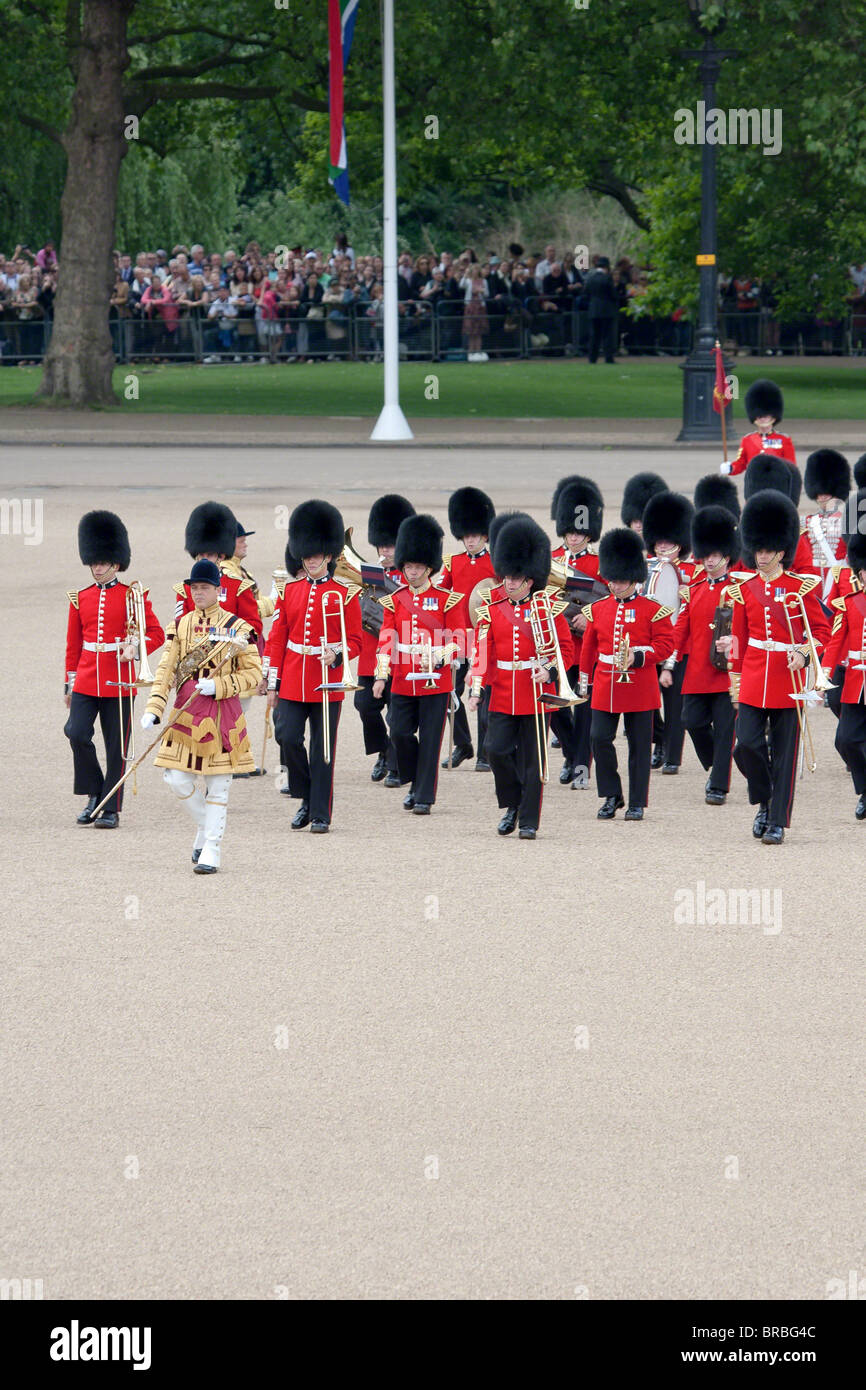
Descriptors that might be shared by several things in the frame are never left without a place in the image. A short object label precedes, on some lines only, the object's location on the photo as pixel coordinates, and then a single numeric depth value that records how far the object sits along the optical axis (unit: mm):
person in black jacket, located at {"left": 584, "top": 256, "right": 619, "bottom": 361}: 37281
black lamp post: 24906
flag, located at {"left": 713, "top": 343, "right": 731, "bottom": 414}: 18250
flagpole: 27219
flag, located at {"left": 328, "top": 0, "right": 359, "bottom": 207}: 26734
